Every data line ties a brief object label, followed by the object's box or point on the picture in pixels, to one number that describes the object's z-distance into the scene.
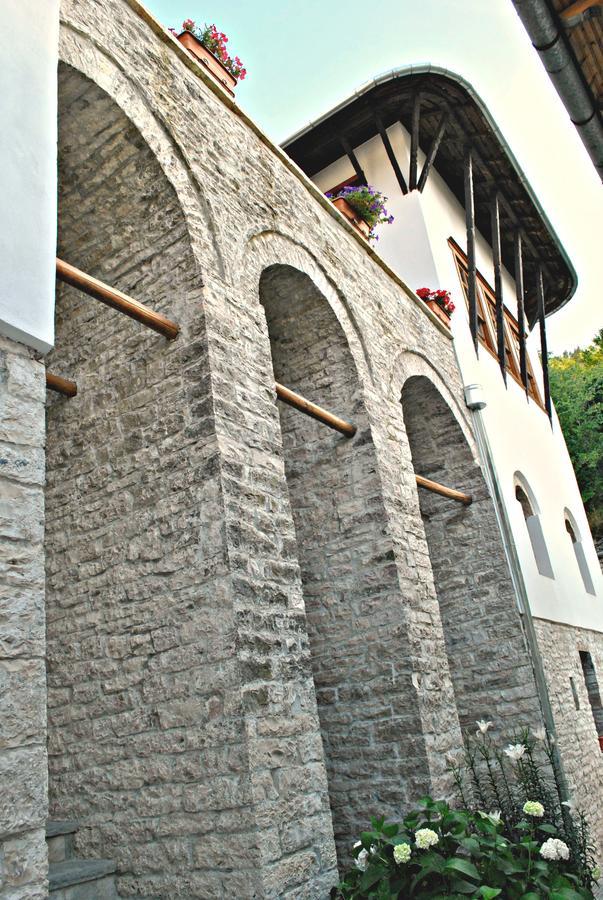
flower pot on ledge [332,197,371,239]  7.34
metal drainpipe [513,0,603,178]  3.07
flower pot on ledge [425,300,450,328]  8.59
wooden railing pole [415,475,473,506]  6.76
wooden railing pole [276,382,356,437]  4.91
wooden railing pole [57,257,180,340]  3.50
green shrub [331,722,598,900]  3.15
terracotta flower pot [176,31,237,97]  5.32
